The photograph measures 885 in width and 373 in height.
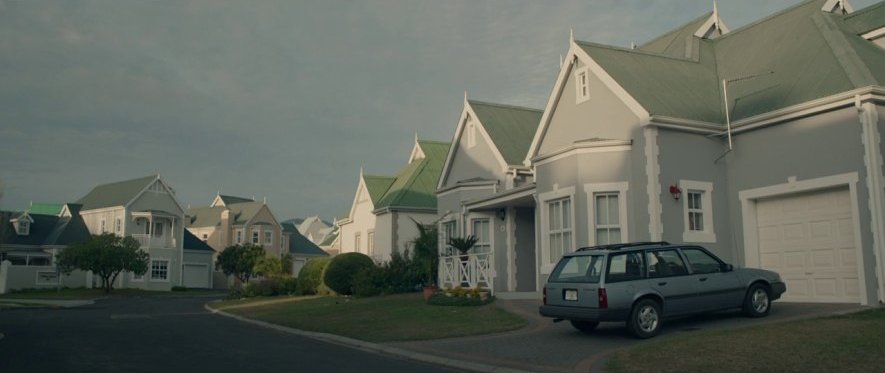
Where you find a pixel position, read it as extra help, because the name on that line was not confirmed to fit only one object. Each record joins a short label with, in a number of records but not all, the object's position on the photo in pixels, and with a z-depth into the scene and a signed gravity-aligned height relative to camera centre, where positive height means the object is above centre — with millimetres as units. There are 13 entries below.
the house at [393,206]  36656 +3479
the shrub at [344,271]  30547 +137
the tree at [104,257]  47625 +1283
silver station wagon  12961 -283
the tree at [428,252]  25878 +768
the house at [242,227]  68312 +4530
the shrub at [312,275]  33969 -22
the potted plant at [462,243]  24016 +972
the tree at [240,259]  60250 +1325
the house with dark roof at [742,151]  16156 +2970
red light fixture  18609 +1986
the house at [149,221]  57438 +4427
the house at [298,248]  72625 +2667
